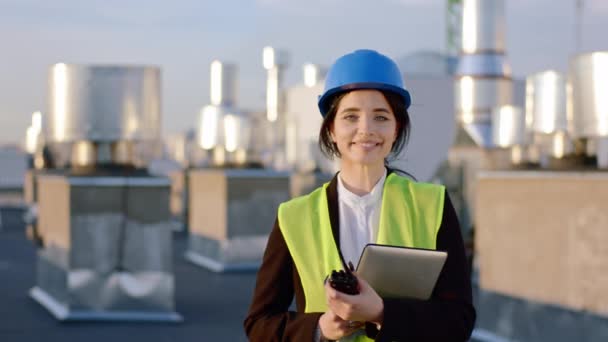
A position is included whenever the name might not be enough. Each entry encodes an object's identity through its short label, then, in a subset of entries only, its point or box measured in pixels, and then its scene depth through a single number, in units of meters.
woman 2.86
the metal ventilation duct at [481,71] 20.38
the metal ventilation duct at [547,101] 14.03
